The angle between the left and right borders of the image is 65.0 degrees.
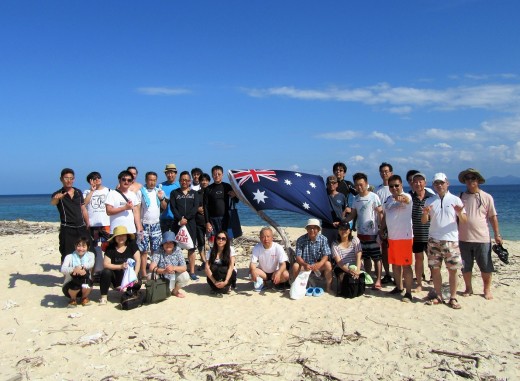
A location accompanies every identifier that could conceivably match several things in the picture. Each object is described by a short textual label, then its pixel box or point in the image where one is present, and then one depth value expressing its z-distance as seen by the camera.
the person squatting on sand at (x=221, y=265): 7.03
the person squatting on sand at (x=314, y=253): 6.94
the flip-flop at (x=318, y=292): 6.94
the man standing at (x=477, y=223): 6.41
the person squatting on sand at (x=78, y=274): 6.43
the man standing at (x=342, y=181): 8.06
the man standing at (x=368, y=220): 7.14
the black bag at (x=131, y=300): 6.27
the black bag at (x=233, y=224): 7.94
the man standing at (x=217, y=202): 7.96
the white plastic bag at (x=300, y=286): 6.78
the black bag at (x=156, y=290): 6.50
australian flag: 7.57
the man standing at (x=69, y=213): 7.27
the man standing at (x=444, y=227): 6.08
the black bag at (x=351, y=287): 6.75
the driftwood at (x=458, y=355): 4.51
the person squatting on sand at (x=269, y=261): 7.11
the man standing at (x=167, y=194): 8.03
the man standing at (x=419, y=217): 6.57
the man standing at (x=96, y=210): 7.61
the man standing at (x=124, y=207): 7.08
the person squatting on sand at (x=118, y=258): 6.70
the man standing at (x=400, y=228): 6.41
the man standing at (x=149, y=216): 7.63
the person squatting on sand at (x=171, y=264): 6.89
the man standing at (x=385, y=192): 7.44
